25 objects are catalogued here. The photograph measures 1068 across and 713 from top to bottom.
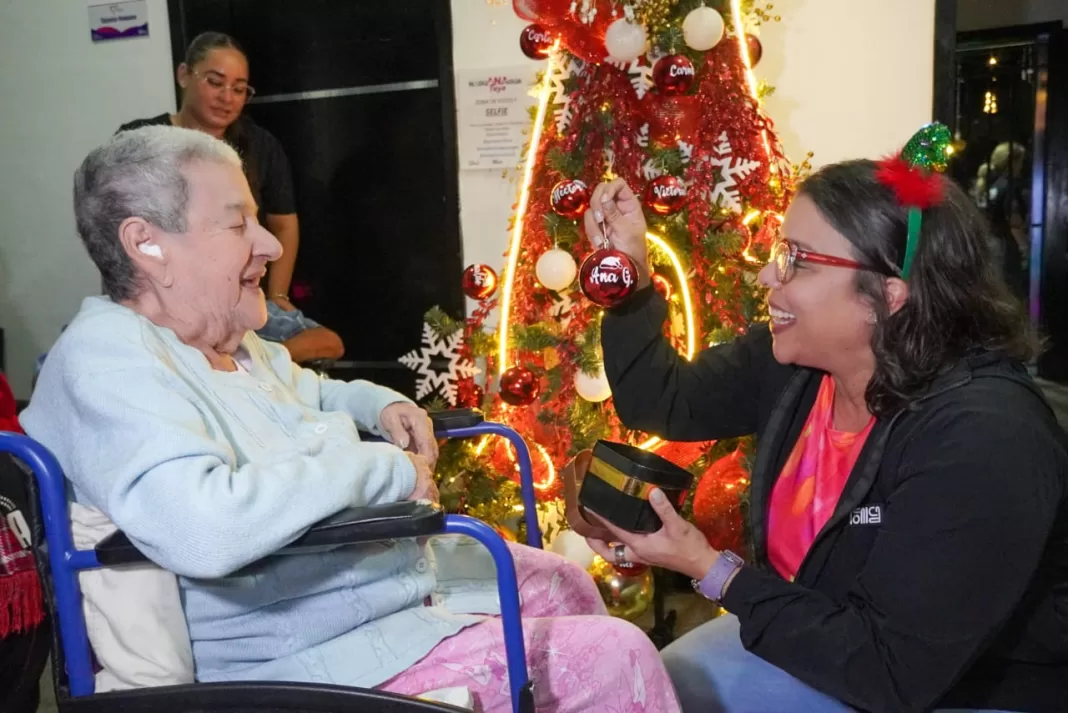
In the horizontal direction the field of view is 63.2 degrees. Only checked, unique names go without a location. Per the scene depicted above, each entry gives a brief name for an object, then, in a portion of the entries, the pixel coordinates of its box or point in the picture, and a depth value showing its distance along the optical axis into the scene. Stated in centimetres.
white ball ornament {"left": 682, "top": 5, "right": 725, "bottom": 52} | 219
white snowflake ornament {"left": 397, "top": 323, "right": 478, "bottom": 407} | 255
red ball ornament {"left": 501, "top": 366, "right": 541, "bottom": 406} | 235
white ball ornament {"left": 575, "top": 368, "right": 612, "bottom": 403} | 233
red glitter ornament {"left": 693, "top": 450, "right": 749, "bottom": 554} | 223
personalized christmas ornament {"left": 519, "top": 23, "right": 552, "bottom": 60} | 230
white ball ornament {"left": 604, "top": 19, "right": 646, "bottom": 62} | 217
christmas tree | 224
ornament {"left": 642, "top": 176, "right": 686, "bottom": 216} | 222
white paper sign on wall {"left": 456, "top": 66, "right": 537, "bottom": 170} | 310
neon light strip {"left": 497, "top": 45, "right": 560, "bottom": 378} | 238
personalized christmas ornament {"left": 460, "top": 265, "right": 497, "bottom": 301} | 248
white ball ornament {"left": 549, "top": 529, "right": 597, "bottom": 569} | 254
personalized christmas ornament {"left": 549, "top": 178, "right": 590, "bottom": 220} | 219
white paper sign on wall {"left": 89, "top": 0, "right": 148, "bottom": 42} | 361
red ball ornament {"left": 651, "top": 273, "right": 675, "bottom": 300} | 232
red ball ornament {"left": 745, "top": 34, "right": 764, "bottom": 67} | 246
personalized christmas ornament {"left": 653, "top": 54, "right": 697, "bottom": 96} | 217
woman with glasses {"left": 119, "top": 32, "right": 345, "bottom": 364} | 274
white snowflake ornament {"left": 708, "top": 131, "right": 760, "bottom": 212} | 230
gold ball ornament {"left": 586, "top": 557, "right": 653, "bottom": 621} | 246
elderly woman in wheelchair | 109
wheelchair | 107
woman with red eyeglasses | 117
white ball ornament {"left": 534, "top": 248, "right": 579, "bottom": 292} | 228
